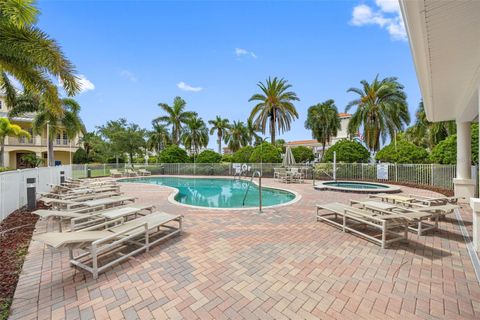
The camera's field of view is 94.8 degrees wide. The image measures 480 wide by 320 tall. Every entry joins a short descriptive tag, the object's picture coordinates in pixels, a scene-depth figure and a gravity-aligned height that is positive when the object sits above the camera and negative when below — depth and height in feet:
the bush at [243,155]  78.21 +1.53
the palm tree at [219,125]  131.54 +20.50
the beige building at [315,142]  152.74 +14.88
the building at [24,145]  84.72 +6.41
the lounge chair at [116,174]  71.18 -4.41
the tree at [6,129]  54.54 +8.31
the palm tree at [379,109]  67.02 +14.97
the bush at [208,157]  78.69 +0.90
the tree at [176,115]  99.09 +20.57
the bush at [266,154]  69.36 +1.56
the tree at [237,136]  144.77 +15.53
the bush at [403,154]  49.19 +0.93
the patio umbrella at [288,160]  59.62 -0.34
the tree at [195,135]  112.95 +13.39
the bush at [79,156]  103.40 +2.01
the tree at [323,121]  96.99 +16.85
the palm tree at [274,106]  76.28 +18.40
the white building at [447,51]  8.66 +5.69
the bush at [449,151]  37.14 +1.18
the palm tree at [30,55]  17.55 +9.21
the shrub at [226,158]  89.91 +0.54
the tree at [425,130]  65.54 +9.16
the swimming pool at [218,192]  35.33 -6.68
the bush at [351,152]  58.29 +1.65
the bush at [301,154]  81.76 +1.72
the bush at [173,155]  80.53 +1.77
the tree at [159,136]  133.60 +14.70
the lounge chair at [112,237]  10.34 -4.32
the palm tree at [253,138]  139.85 +14.02
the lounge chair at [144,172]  74.31 -4.06
